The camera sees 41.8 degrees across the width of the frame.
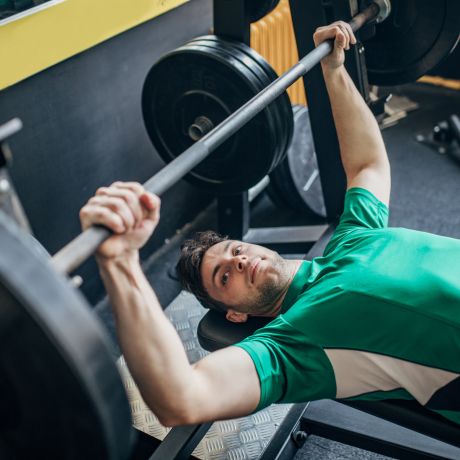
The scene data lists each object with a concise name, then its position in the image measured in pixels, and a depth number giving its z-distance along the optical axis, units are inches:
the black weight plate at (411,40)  73.7
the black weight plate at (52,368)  23.3
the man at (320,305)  36.2
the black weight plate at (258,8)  72.6
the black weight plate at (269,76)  70.8
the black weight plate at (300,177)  94.7
